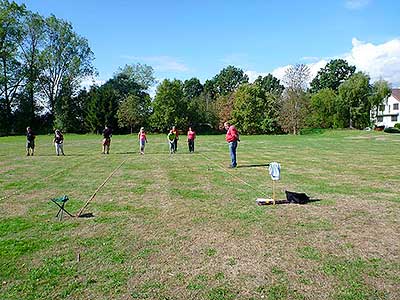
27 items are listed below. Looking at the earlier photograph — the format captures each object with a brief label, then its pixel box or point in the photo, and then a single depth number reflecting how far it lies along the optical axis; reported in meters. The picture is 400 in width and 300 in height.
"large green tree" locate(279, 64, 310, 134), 60.22
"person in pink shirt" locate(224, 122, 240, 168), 15.66
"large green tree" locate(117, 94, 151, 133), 60.19
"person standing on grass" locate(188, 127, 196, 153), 23.88
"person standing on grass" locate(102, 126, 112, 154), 22.81
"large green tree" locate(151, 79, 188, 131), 61.06
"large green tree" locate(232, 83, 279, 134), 61.75
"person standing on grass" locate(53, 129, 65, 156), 21.78
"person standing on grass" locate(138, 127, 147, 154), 22.73
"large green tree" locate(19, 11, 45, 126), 58.72
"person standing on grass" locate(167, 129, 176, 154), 22.70
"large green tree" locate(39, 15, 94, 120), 60.97
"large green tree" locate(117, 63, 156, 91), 75.44
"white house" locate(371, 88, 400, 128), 74.44
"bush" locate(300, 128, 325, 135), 60.31
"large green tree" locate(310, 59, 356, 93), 100.12
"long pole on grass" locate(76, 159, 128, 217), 7.71
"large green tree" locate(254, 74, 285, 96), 107.91
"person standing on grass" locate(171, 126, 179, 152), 22.69
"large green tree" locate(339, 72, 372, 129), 64.62
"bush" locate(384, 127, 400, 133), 56.25
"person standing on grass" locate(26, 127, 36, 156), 21.77
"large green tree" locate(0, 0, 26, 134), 54.81
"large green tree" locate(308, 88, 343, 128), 65.31
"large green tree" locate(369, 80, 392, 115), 65.12
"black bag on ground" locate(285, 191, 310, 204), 8.58
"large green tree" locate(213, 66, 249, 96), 107.81
